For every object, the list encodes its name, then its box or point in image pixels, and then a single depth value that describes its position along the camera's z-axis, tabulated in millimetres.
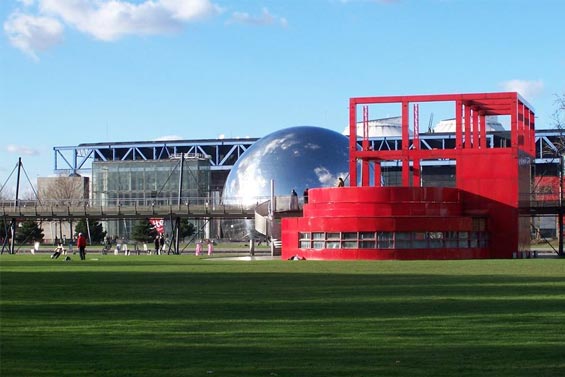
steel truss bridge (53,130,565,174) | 151000
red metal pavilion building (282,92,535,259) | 65062
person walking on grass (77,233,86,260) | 61284
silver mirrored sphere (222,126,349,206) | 107438
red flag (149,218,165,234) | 128762
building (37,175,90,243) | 149238
